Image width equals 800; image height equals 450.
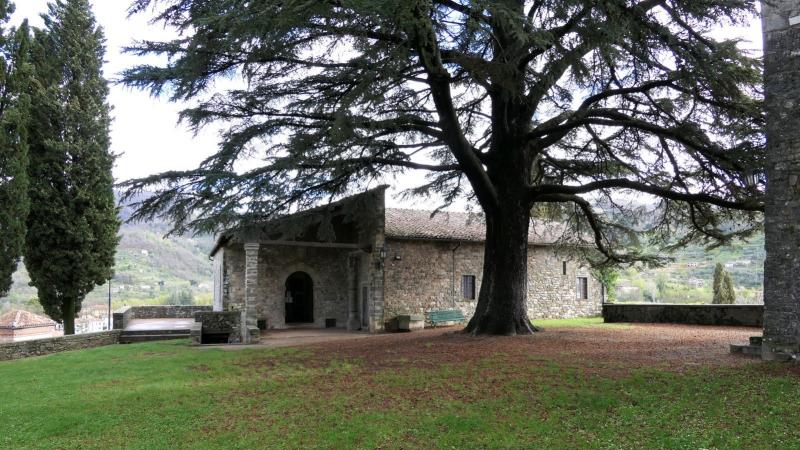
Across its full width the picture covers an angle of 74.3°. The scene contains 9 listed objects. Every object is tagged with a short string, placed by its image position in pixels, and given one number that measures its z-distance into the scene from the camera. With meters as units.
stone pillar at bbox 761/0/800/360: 7.58
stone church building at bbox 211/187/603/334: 18.55
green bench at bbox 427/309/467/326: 19.62
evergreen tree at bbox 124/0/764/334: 7.42
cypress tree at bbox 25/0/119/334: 17.86
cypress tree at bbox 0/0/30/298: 13.91
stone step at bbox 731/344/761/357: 8.38
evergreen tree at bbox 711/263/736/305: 23.84
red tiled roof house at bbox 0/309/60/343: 25.92
